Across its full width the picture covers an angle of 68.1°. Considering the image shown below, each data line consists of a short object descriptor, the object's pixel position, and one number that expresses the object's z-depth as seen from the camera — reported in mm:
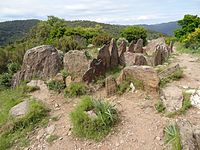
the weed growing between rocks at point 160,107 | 2844
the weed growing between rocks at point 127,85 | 3313
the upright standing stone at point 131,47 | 5537
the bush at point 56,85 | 3664
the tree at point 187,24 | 10389
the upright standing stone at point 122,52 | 4521
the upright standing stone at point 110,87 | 3356
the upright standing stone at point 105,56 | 4100
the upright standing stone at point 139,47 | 5860
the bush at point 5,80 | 4318
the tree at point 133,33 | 10669
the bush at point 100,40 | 8543
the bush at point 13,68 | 4770
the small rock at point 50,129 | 2833
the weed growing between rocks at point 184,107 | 2722
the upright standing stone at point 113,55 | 4375
